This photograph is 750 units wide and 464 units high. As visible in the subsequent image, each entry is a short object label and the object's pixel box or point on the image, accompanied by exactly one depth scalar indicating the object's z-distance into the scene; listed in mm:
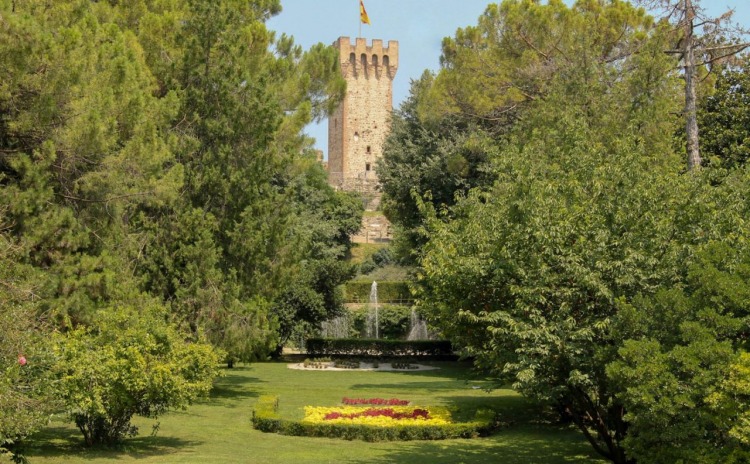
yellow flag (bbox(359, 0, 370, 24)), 81062
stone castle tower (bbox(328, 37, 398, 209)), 81750
